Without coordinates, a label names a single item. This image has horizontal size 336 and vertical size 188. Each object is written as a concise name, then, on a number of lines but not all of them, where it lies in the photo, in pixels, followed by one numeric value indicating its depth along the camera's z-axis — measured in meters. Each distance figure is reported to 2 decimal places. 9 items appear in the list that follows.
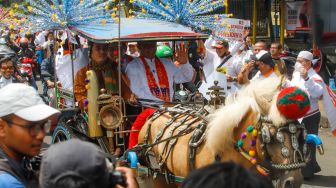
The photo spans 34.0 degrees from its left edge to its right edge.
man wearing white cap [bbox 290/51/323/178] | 7.32
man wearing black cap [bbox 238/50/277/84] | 6.69
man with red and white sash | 6.24
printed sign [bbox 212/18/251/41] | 8.73
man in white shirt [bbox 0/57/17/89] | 8.54
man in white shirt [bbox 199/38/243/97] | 7.38
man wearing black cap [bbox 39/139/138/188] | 1.79
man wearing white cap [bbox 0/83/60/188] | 2.39
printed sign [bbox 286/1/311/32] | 13.81
